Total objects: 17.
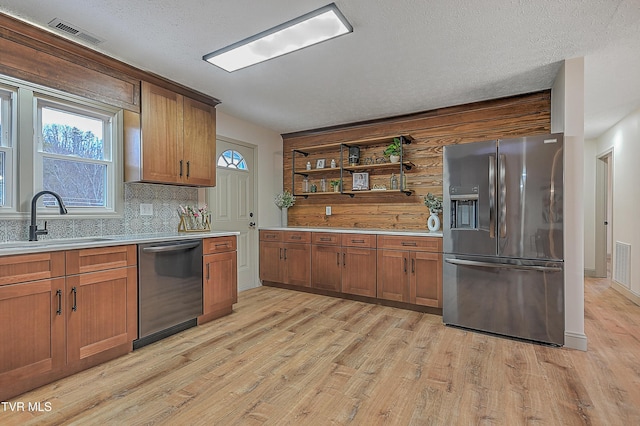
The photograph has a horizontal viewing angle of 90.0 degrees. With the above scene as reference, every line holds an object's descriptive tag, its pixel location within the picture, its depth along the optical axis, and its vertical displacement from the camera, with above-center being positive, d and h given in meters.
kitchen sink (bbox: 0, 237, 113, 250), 2.17 -0.22
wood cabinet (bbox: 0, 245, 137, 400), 1.93 -0.68
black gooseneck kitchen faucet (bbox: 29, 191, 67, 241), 2.38 +0.00
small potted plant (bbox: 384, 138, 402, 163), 4.23 +0.82
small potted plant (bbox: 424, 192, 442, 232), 3.90 +0.03
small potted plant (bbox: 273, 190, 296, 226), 5.18 +0.20
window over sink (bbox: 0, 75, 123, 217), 2.40 +0.51
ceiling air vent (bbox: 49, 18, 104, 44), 2.20 +1.30
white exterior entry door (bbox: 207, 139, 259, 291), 4.29 +0.16
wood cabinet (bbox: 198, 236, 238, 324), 3.22 -0.68
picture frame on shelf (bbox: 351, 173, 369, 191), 4.59 +0.44
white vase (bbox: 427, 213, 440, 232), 3.89 -0.13
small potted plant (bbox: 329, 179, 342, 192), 4.83 +0.42
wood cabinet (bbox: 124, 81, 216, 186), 3.00 +0.73
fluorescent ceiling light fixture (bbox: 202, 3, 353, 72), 2.14 +1.30
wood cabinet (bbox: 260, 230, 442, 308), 3.56 -0.65
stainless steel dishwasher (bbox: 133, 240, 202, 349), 2.65 -0.68
